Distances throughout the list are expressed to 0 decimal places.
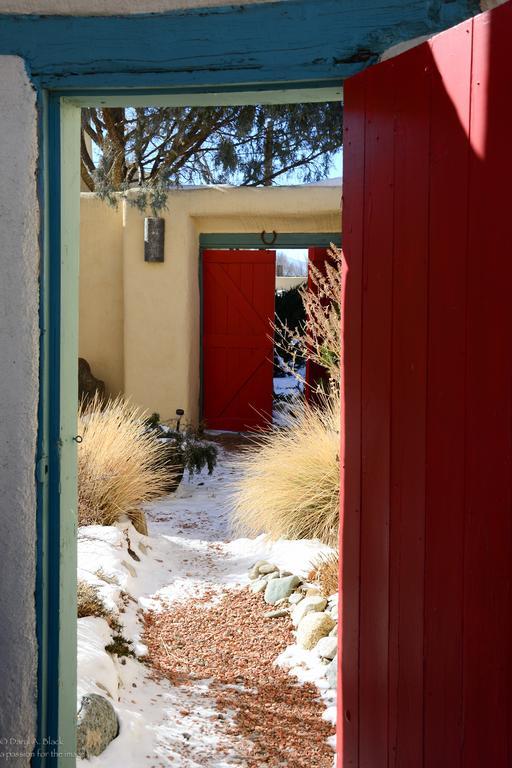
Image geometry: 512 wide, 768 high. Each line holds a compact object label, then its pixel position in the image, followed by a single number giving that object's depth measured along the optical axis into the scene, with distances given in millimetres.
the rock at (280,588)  4586
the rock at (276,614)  4371
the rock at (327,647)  3773
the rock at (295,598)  4484
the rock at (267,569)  4901
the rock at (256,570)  4926
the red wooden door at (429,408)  1546
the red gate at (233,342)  9695
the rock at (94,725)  2734
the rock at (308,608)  4223
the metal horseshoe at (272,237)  9016
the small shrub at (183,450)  6934
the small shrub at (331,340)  5316
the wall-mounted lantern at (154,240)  8594
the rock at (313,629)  3936
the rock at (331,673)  3592
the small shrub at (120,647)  3617
